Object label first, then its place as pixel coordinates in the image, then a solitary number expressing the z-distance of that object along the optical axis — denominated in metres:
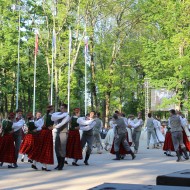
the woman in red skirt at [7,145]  12.91
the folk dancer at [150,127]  22.44
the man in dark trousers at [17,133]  13.94
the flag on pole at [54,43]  39.73
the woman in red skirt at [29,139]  13.73
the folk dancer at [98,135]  19.56
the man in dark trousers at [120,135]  16.19
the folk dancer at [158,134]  23.44
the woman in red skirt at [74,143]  13.99
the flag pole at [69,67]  39.92
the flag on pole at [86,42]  38.03
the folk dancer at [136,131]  19.34
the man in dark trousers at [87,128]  14.41
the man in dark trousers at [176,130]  15.75
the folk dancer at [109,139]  21.25
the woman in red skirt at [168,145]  17.87
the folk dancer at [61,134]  12.66
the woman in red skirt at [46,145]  12.44
